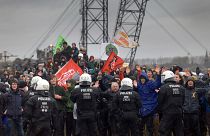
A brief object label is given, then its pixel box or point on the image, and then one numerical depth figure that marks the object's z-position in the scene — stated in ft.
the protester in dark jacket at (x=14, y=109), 46.70
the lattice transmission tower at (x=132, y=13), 114.21
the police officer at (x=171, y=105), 43.32
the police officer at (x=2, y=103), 47.19
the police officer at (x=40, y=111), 38.52
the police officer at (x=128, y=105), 43.57
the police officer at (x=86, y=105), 43.52
